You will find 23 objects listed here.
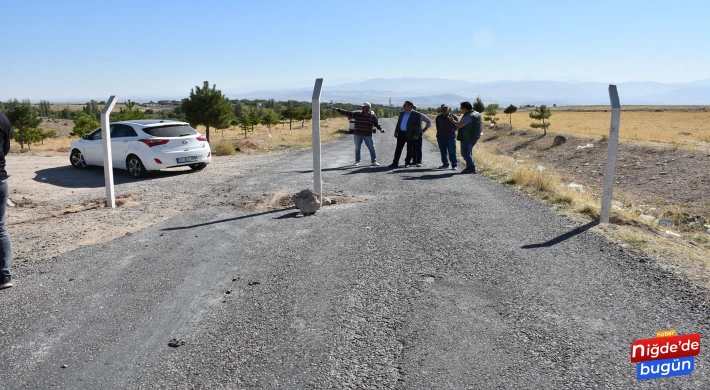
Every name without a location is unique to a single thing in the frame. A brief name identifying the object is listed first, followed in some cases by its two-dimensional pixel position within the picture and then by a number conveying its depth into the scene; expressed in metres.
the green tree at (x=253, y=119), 59.86
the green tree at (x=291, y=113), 69.14
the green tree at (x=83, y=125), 46.16
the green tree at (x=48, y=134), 54.77
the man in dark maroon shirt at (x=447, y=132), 13.02
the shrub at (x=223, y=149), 20.12
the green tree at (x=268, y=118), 61.80
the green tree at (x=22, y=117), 51.88
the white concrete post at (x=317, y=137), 8.00
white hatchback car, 12.35
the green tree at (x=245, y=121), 55.94
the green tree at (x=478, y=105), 49.41
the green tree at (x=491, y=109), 51.75
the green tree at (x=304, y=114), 70.12
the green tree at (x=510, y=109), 51.22
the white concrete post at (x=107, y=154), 8.75
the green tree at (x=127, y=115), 33.56
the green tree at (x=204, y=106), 36.31
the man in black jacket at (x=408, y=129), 13.23
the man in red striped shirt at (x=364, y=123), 13.34
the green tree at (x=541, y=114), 35.59
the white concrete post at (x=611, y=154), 7.08
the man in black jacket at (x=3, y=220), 4.83
